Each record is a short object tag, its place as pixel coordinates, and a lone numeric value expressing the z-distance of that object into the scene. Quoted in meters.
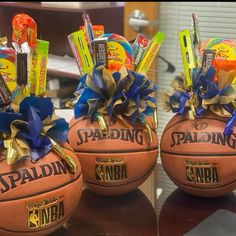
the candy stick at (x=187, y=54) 0.86
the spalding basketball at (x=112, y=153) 0.81
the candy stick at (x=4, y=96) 0.69
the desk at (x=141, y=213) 0.79
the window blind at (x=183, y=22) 1.58
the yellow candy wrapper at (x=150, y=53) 0.88
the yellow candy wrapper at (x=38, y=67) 0.75
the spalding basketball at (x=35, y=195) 0.67
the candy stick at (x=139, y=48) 0.88
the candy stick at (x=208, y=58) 0.82
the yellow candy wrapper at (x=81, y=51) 0.84
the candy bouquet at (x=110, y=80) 0.81
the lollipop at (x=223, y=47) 0.86
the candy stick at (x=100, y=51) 0.80
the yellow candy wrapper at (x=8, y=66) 0.71
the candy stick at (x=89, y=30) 0.86
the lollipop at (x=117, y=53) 0.84
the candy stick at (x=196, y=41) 0.87
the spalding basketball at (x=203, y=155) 0.81
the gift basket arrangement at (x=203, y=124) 0.81
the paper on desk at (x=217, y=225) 0.76
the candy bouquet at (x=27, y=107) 0.68
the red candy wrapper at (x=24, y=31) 0.73
